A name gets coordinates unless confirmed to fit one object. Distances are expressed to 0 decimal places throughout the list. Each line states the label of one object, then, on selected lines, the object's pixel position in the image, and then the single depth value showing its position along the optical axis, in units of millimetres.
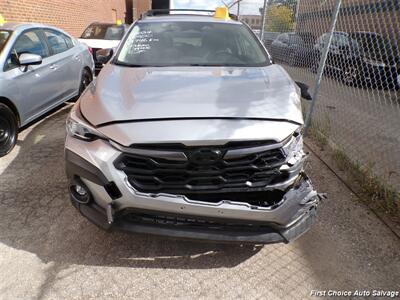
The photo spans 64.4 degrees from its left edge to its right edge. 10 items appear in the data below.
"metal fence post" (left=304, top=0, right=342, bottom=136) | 3903
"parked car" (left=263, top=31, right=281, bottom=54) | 7508
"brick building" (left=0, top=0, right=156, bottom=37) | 7698
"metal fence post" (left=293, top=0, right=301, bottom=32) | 5836
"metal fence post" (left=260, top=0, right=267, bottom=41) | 6760
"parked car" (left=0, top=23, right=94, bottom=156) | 3779
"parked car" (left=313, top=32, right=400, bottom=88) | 3750
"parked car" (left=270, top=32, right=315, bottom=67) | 5532
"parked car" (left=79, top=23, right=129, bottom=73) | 8906
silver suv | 1952
